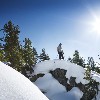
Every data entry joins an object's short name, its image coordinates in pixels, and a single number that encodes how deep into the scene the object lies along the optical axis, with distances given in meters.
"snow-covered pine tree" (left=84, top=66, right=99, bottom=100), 18.59
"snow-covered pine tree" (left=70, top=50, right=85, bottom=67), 35.69
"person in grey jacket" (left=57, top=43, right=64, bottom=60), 20.62
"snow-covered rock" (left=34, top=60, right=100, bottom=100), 18.05
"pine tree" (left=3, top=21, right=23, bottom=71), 21.31
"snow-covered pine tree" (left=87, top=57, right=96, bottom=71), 47.36
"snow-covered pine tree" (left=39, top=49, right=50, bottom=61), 32.20
